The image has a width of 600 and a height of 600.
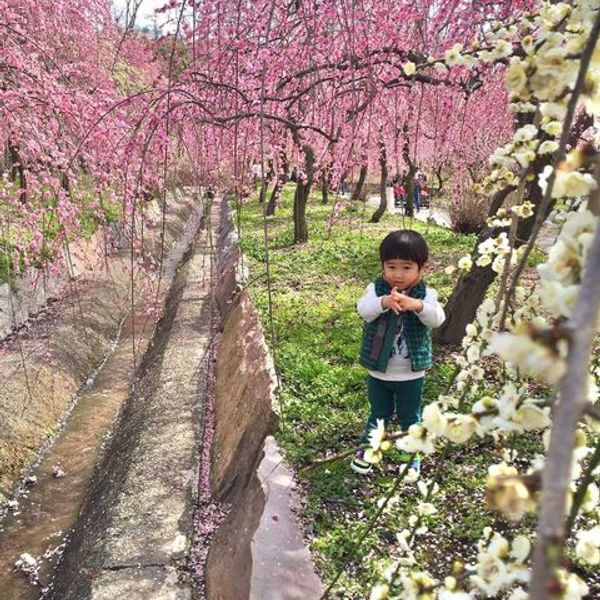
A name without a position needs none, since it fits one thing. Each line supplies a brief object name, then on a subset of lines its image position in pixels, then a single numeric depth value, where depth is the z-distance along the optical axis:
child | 2.98
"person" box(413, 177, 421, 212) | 17.14
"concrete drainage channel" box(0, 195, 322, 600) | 2.91
